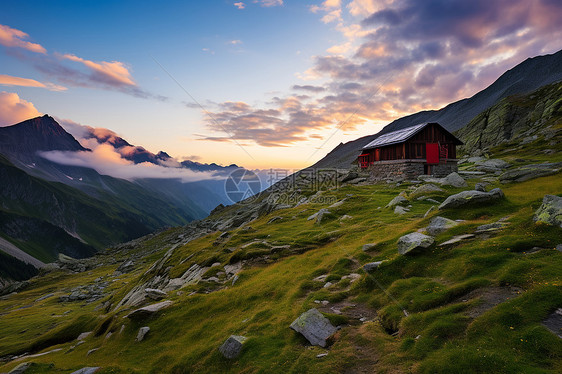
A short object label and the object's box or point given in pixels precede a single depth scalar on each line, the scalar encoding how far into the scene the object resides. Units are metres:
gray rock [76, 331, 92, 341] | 29.10
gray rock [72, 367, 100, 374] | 16.17
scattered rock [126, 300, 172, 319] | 23.20
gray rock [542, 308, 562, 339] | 9.18
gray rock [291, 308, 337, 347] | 13.32
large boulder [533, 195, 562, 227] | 14.77
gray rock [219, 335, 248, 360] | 14.59
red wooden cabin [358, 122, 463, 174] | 58.88
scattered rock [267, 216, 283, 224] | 46.17
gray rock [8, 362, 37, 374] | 18.24
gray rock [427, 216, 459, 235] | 19.15
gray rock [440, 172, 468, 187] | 38.75
